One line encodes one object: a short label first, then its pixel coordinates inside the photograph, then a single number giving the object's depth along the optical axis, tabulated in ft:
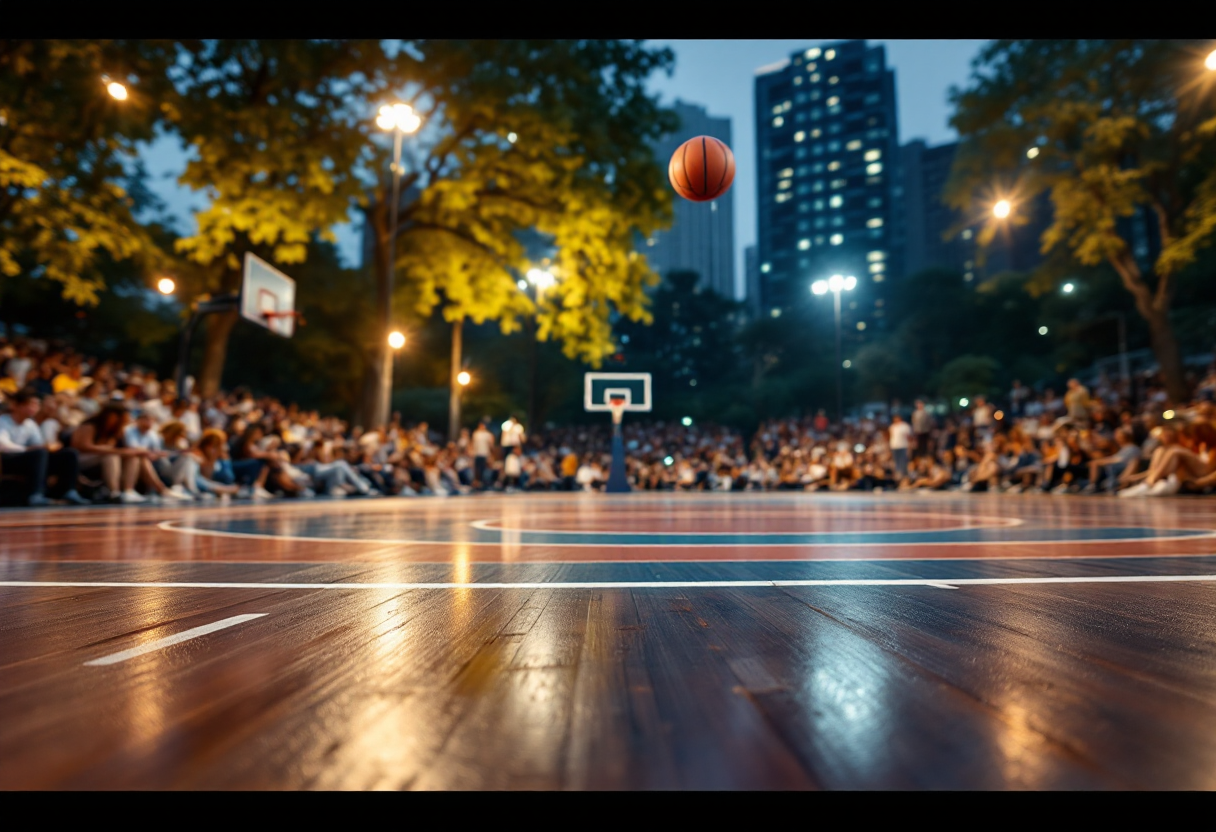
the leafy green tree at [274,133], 35.09
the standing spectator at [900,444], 47.62
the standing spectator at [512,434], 50.83
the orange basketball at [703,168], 19.67
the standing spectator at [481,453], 50.21
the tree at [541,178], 38.60
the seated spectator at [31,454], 21.61
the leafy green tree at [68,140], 32.76
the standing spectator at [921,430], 49.87
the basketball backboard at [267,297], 36.99
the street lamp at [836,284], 78.82
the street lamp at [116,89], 33.45
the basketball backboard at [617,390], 59.26
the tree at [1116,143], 46.78
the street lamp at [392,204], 36.24
